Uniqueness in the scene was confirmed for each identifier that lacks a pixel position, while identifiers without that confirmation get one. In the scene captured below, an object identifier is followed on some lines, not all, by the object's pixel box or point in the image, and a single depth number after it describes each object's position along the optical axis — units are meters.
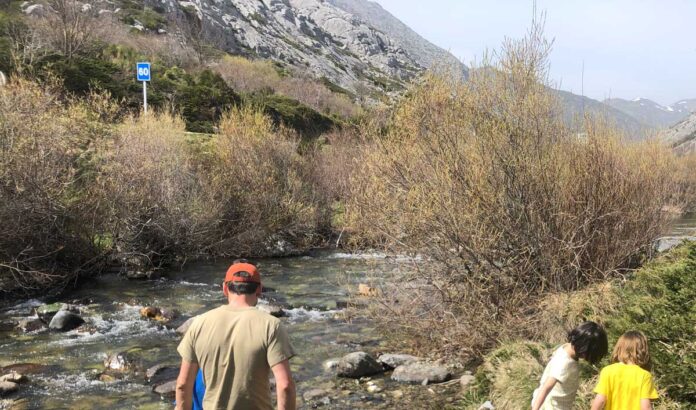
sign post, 22.34
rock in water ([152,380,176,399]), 8.55
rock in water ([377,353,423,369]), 9.42
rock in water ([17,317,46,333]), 11.56
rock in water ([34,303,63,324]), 12.21
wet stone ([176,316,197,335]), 11.62
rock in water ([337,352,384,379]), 9.20
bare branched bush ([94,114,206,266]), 16.20
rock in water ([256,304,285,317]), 13.04
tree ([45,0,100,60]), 34.02
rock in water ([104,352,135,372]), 9.68
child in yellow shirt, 3.91
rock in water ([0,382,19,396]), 8.39
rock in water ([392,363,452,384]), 8.63
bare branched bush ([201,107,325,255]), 20.16
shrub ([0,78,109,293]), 13.27
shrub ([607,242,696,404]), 5.12
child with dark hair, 4.12
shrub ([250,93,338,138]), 37.62
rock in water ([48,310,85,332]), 11.73
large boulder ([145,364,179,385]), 9.15
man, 3.32
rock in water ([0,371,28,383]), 8.77
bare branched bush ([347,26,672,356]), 8.90
